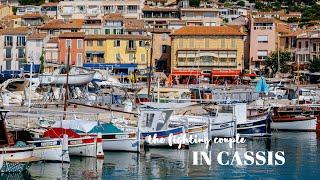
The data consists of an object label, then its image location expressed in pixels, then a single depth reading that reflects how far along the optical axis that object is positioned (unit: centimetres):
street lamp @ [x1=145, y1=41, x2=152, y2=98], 7338
